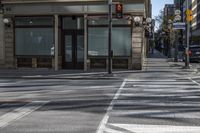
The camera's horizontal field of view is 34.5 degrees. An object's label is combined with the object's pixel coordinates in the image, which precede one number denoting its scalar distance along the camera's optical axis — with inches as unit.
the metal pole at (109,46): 630.5
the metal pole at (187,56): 783.7
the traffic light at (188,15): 776.5
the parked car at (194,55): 1105.3
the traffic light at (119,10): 661.9
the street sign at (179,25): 809.0
